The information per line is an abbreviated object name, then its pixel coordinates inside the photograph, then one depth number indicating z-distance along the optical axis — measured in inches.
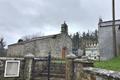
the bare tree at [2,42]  929.7
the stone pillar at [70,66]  189.6
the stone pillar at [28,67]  219.6
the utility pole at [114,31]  431.8
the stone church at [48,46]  525.6
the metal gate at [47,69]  234.9
